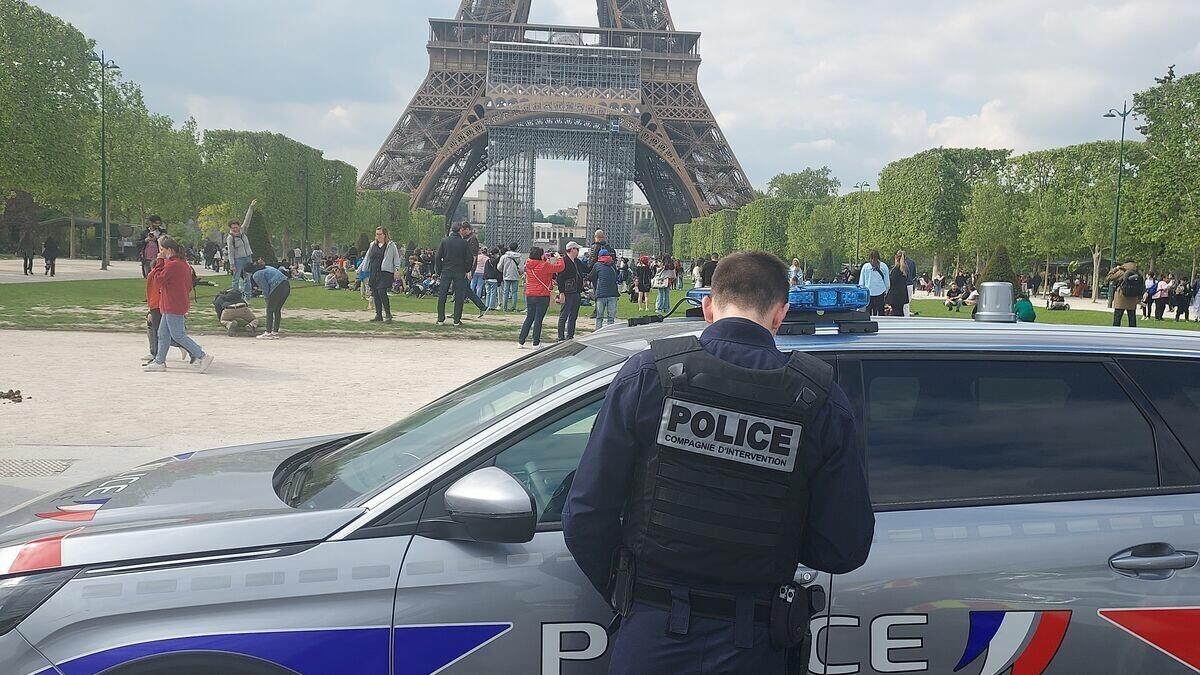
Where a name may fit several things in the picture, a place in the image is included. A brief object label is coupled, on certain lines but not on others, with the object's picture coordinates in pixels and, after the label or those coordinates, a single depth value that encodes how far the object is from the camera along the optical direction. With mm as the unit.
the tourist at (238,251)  18906
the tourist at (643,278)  26797
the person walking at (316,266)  40750
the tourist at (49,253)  34281
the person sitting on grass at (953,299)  30656
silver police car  2311
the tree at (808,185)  132875
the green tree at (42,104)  31031
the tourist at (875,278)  17391
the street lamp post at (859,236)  65338
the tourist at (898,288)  17828
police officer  2053
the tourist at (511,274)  22891
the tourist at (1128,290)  19547
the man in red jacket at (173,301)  10836
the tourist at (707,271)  21180
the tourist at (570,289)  15235
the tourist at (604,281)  16344
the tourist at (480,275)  23953
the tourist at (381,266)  17875
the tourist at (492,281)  23109
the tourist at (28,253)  33256
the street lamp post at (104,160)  38812
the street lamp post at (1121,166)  41031
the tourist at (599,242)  17505
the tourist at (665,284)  25438
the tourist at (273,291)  14750
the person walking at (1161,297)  30841
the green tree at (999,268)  31406
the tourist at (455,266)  17797
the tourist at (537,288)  14594
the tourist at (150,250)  26594
